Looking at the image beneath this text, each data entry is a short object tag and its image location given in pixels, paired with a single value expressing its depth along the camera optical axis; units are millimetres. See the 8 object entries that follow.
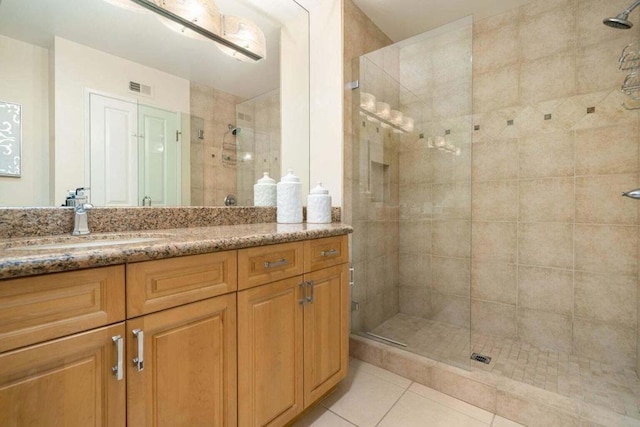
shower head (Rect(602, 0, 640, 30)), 1291
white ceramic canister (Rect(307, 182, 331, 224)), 1624
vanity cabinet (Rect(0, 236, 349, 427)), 585
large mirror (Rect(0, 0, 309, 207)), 1024
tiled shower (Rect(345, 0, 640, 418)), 1693
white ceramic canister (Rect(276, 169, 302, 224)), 1615
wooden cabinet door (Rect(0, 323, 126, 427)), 563
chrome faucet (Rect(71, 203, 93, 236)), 1025
